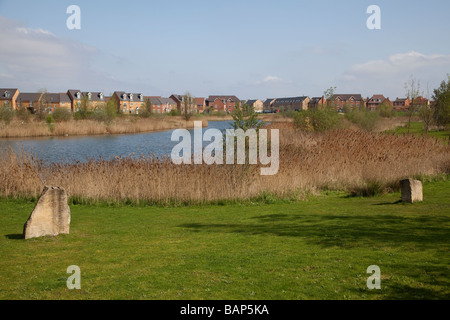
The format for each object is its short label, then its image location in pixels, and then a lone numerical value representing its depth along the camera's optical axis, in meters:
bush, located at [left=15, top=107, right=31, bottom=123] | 53.03
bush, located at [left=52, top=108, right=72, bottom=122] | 56.38
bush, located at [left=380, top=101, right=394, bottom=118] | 66.94
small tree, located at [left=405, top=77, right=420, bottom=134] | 37.85
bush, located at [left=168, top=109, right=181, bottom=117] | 83.56
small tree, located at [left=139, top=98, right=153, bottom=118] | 72.56
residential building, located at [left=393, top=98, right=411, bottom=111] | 138.70
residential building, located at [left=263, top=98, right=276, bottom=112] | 163.12
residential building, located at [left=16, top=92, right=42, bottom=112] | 94.61
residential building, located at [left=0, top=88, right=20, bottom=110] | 91.31
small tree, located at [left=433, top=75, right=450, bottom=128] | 33.78
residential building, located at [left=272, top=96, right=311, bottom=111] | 138.91
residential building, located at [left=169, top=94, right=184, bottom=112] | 136.77
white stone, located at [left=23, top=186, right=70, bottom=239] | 8.81
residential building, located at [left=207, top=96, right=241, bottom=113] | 148.00
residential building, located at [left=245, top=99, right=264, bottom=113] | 165.76
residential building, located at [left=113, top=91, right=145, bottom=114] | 117.88
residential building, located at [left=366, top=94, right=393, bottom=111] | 135.62
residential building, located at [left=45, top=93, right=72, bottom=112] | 99.69
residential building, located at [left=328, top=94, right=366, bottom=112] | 128.38
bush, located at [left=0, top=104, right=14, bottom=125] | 46.41
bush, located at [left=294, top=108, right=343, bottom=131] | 33.12
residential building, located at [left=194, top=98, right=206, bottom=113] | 149.80
